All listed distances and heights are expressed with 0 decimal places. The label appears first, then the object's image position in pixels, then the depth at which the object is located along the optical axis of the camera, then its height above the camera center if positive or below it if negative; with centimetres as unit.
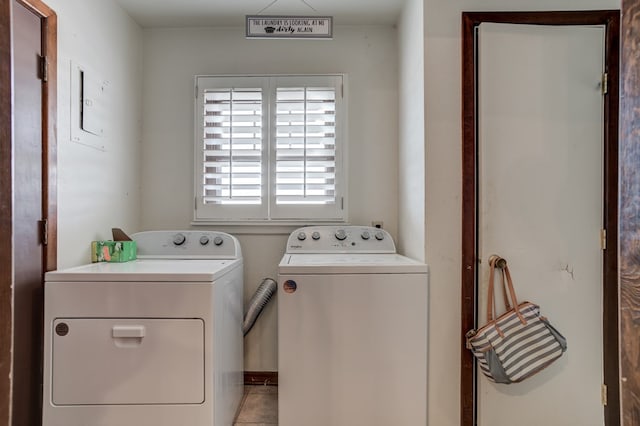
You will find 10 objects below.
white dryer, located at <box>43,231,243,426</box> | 136 -57
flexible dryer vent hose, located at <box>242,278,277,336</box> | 216 -60
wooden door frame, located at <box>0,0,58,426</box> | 79 +1
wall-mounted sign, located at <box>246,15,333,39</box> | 172 +95
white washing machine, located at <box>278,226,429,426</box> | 151 -62
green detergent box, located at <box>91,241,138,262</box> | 178 -22
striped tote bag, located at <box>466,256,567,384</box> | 147 -59
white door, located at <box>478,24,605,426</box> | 158 +8
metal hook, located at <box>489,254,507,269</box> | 156 -24
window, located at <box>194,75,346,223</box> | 224 +39
